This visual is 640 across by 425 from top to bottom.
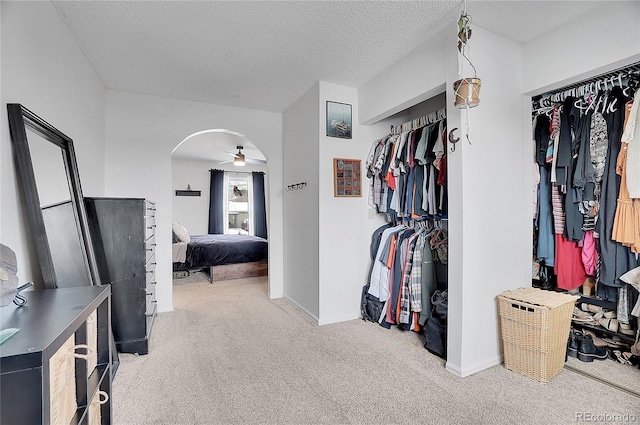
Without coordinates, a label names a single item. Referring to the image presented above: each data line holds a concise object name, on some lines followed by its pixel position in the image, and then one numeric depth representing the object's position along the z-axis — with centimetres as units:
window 816
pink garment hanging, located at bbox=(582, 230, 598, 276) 228
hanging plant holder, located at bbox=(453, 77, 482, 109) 180
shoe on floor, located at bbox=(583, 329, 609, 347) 236
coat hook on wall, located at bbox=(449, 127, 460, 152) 210
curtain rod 808
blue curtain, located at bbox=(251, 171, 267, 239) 811
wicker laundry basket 195
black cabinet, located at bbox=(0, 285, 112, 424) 79
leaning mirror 151
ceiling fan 543
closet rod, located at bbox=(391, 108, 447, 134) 264
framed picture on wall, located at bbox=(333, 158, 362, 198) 314
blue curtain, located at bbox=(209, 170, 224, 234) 775
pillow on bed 515
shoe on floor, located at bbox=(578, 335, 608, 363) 225
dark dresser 236
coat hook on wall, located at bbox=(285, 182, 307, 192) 343
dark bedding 487
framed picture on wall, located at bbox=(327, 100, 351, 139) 312
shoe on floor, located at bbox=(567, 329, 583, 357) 231
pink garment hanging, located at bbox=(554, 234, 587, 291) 236
